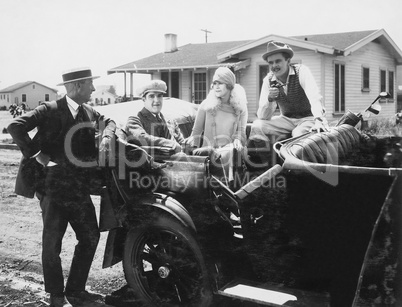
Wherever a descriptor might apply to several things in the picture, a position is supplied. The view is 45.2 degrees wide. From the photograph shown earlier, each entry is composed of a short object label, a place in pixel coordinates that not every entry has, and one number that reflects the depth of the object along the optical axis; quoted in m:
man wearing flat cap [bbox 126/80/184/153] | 4.50
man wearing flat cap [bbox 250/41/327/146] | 4.69
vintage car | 2.50
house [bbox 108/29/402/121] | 17.45
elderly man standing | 3.93
